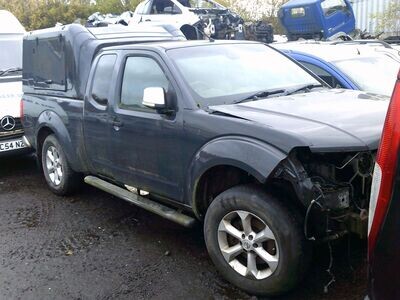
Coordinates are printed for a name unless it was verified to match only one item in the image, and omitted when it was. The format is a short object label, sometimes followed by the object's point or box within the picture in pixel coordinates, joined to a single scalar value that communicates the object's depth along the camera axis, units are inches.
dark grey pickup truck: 121.3
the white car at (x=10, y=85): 257.4
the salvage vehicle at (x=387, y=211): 75.9
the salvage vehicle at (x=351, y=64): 215.0
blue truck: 402.3
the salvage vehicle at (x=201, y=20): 501.4
